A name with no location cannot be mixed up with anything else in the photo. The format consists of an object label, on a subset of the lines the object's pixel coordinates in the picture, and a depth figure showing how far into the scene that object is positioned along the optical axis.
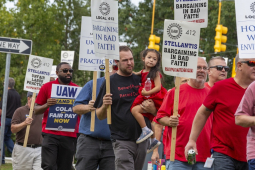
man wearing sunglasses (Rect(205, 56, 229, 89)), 15.51
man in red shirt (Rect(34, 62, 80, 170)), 17.31
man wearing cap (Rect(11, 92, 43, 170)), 20.57
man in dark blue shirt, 14.65
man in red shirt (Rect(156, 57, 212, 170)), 12.43
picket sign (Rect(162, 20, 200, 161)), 12.03
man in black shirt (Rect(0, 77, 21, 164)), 30.35
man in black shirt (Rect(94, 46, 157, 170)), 13.06
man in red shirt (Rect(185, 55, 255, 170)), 10.75
